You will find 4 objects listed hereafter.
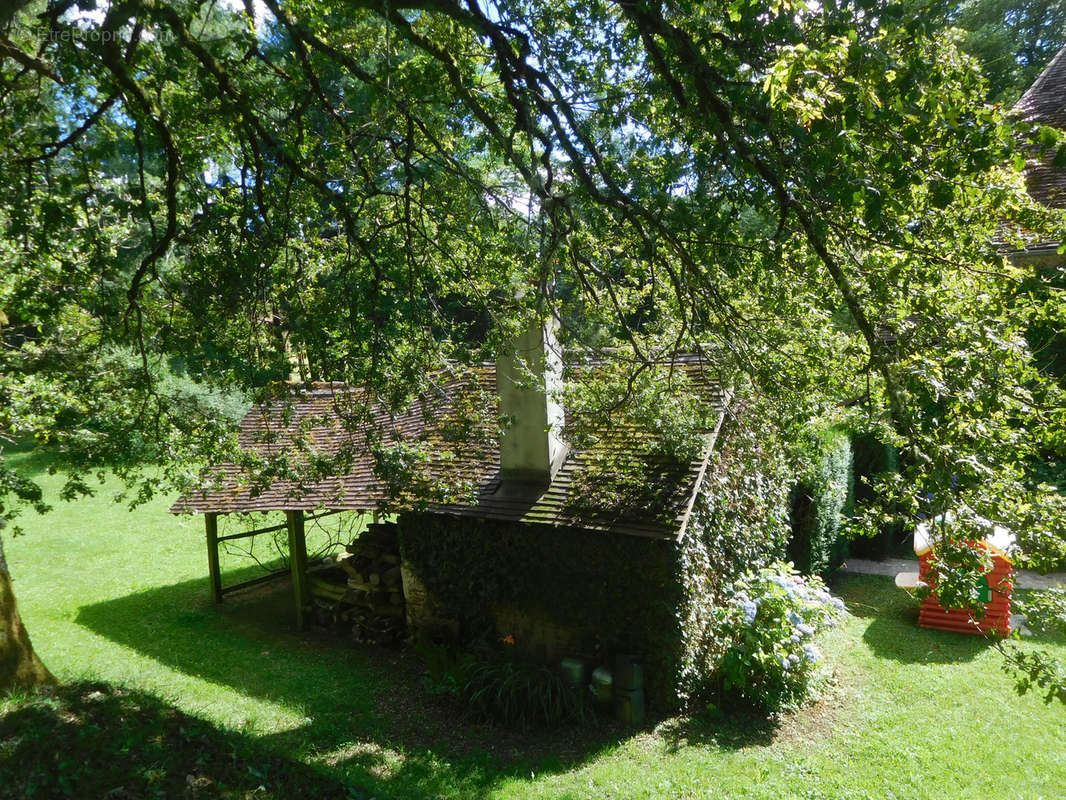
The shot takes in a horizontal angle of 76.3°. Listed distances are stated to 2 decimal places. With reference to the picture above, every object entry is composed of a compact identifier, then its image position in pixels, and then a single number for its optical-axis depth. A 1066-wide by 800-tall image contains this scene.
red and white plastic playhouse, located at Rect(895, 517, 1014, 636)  8.88
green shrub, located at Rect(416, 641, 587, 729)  7.93
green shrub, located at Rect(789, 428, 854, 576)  11.83
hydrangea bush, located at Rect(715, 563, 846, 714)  7.89
